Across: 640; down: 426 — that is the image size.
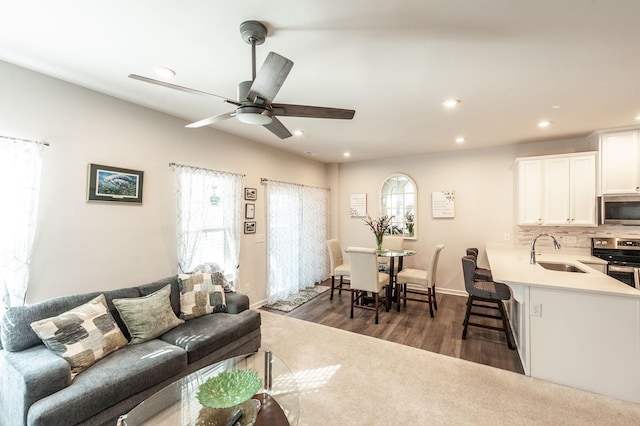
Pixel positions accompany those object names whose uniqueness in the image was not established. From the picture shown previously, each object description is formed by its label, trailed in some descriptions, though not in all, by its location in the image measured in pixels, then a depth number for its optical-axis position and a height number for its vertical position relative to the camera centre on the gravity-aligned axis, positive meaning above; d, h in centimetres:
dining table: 416 -80
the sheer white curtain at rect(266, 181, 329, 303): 478 -38
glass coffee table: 146 -112
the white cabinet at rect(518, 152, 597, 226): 388 +48
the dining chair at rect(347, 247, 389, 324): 378 -77
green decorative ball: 146 -98
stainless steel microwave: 362 +19
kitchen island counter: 225 -96
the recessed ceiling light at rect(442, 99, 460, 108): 286 +127
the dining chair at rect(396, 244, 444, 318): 398 -89
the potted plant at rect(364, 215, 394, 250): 464 -23
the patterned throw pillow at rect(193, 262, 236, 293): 315 -67
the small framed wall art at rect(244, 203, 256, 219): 432 +11
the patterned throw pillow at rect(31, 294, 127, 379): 190 -88
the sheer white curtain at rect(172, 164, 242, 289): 336 -1
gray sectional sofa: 159 -107
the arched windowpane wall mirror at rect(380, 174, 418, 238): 555 +35
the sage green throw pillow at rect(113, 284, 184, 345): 234 -89
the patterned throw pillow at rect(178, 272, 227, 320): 283 -86
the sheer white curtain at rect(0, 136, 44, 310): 212 +0
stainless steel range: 347 -46
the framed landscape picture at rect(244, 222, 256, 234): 432 -16
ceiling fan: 152 +78
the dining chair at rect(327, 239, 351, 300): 473 -82
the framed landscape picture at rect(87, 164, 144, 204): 262 +32
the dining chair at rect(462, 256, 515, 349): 308 -82
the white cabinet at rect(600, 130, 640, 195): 354 +81
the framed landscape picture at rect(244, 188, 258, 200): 433 +39
